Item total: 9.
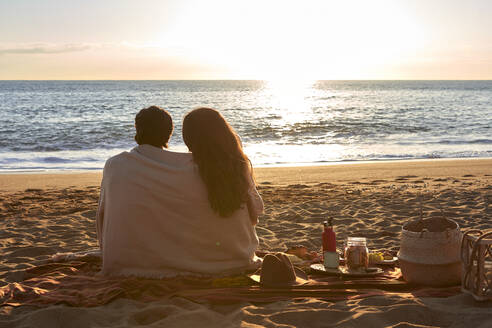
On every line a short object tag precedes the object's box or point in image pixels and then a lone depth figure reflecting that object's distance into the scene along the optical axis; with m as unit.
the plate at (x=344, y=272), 4.06
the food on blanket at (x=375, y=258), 4.40
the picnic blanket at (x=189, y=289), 3.64
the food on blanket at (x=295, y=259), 4.54
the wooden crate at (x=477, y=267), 3.36
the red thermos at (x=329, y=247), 4.20
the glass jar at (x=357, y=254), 4.13
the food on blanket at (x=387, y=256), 4.52
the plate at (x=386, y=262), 4.40
